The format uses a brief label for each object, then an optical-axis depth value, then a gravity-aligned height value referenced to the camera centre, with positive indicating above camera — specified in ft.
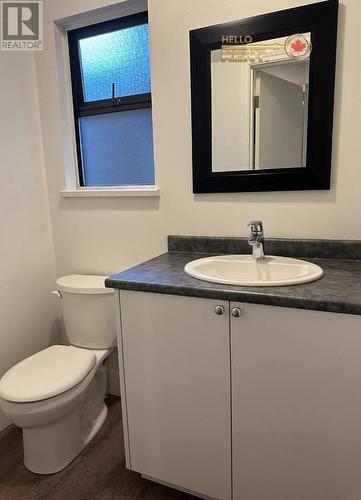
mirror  4.30 +0.97
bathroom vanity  3.27 -2.12
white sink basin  4.21 -1.15
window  5.85 +1.34
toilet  4.53 -2.69
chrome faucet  4.44 -0.79
